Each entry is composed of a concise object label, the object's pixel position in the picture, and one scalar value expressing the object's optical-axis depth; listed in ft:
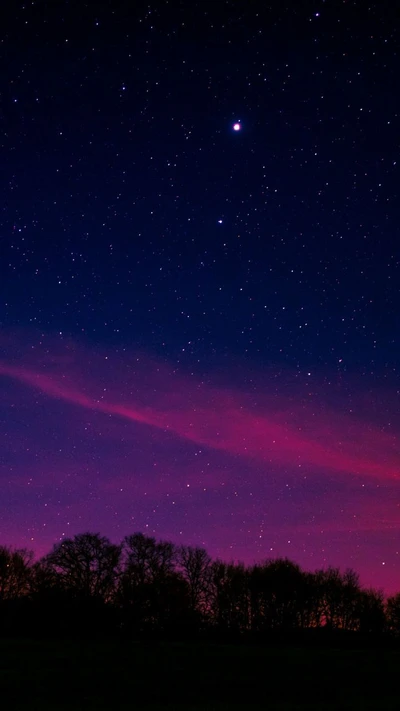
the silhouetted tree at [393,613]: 228.63
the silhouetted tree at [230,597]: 218.46
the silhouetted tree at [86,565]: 192.24
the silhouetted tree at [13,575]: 207.10
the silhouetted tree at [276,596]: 220.02
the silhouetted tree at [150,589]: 197.06
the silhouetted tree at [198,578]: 220.23
